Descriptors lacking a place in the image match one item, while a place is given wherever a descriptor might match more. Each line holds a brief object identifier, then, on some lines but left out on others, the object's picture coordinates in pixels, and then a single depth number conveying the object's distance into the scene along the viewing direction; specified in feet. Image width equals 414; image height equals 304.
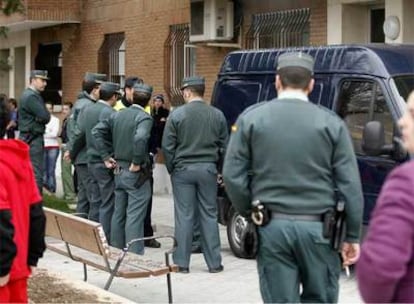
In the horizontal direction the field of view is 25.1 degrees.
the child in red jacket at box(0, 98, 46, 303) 15.15
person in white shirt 54.39
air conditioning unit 50.06
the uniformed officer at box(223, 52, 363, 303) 16.10
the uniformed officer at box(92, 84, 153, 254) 31.68
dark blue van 27.07
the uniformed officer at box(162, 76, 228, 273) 29.45
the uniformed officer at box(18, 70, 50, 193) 39.93
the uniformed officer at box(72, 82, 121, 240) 34.99
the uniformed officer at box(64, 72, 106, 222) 36.19
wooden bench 24.98
